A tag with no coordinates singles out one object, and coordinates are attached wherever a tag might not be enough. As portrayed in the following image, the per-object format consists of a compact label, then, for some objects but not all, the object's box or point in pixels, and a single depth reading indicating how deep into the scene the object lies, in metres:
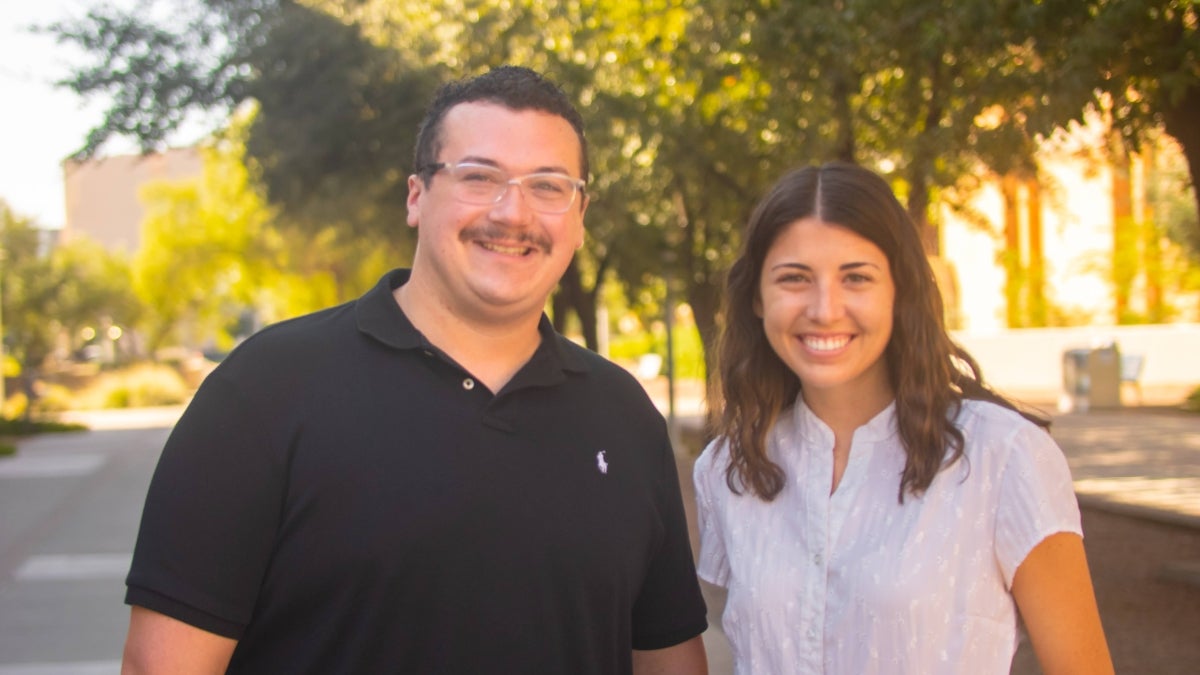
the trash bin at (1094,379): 21.30
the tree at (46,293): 48.22
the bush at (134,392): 34.69
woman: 2.47
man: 2.34
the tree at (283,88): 15.43
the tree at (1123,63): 6.66
